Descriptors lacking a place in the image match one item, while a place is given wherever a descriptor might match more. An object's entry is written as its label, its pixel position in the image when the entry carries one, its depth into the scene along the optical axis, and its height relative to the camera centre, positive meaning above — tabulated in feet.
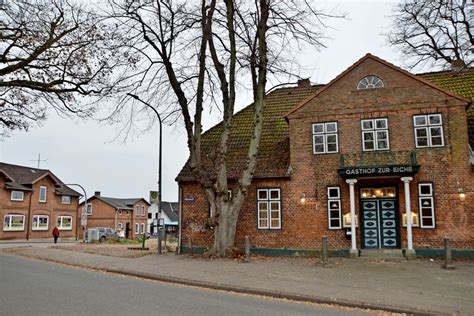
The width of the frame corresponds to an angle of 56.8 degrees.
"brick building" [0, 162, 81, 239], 147.54 +7.50
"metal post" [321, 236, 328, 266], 52.87 -3.28
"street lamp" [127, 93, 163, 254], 66.59 +12.99
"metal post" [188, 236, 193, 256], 68.91 -3.33
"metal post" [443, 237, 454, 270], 49.11 -3.76
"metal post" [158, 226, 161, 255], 70.88 -3.11
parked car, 137.16 -3.30
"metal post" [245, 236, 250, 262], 57.14 -3.47
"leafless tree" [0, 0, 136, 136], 49.24 +18.28
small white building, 251.80 +6.11
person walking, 128.26 -2.86
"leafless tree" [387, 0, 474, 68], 55.72 +31.47
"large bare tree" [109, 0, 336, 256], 62.39 +20.51
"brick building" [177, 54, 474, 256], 60.64 +7.13
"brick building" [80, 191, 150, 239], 218.38 +5.07
